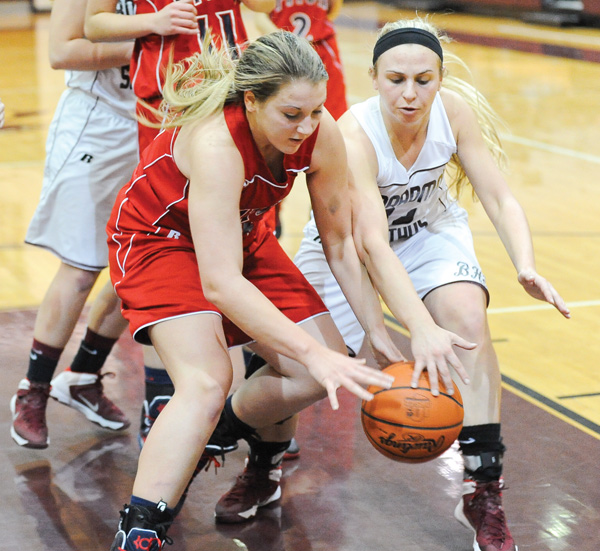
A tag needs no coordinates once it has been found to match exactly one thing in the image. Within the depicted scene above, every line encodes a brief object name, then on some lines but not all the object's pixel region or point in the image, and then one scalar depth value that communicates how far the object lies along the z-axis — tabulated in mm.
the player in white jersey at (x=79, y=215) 6883
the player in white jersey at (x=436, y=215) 5582
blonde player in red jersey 4840
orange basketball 5043
